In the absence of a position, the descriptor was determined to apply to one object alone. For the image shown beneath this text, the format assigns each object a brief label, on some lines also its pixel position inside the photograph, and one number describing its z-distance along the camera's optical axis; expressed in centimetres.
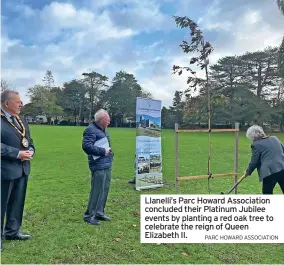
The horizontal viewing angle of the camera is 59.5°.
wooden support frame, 523
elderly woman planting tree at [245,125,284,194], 395
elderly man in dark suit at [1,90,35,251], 307
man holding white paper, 388
